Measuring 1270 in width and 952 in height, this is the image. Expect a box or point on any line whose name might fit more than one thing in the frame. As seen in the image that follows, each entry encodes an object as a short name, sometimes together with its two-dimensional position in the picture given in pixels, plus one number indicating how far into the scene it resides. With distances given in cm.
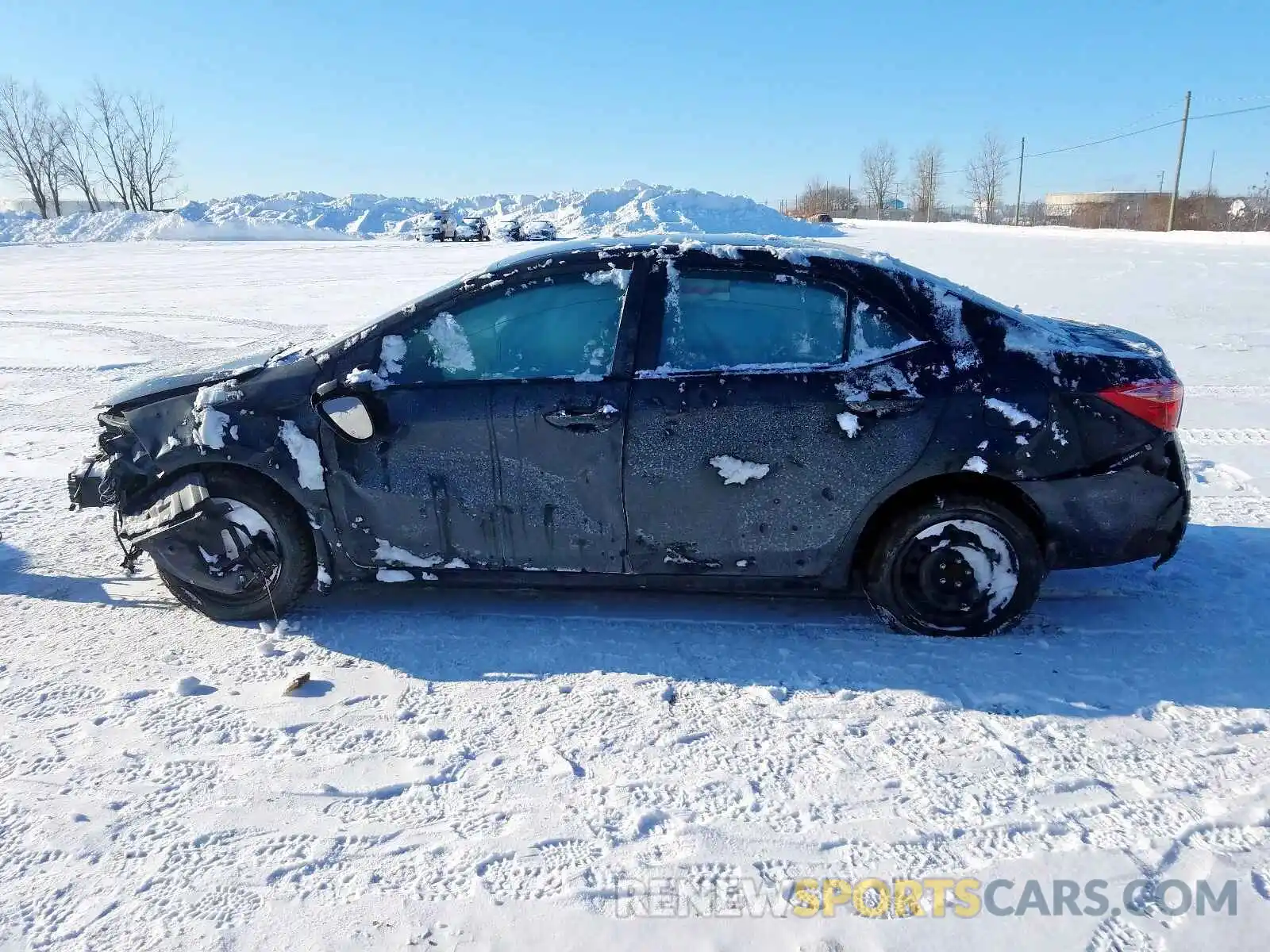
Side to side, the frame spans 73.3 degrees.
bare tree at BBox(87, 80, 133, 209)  6775
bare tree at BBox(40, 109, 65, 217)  6512
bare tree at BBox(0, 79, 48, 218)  6384
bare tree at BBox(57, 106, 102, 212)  6588
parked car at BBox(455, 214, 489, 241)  4269
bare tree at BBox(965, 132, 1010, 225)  7775
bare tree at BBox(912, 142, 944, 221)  8644
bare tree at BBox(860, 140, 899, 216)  9312
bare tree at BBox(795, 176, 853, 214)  9150
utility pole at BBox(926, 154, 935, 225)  8638
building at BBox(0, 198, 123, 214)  6588
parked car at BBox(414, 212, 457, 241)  4300
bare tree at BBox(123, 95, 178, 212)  6825
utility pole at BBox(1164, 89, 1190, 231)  3856
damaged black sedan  337
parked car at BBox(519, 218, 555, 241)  4331
